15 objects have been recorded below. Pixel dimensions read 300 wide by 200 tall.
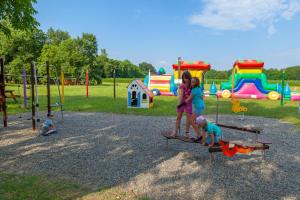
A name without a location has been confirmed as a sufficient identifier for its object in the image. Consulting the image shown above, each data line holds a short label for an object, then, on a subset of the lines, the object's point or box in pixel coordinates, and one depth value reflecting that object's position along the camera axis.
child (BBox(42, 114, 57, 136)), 7.34
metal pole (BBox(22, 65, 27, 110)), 12.33
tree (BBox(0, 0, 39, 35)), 8.87
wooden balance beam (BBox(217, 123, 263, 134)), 5.96
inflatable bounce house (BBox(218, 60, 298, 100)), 19.98
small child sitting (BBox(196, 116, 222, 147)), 5.13
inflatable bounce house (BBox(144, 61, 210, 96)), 21.22
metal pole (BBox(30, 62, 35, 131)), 7.49
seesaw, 4.98
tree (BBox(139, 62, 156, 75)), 142.65
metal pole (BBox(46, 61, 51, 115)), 7.88
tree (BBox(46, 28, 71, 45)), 78.32
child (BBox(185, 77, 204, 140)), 6.07
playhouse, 13.93
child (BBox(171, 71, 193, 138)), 6.22
